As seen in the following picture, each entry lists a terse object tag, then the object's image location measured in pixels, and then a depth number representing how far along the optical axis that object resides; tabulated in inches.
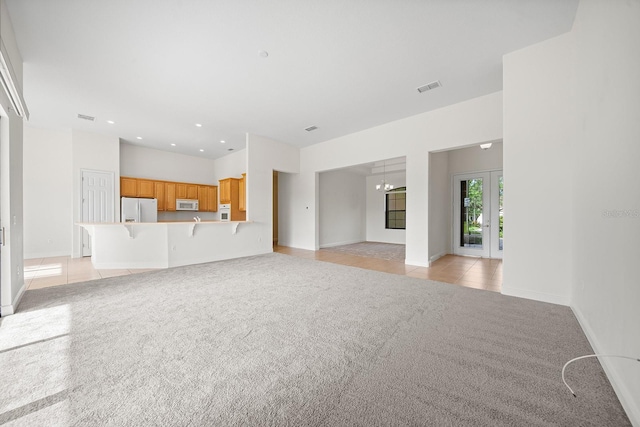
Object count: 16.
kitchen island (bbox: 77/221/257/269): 190.1
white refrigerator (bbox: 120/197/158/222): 266.4
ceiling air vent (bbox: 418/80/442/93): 153.2
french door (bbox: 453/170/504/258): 234.8
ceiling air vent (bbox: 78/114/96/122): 204.5
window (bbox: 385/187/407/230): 353.1
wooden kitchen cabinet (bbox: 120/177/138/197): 274.4
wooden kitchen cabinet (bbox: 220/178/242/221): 302.7
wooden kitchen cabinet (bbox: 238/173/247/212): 296.0
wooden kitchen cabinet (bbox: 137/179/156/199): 286.7
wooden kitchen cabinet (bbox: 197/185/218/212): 344.1
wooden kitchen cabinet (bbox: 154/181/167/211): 300.9
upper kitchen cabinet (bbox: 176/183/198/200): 321.4
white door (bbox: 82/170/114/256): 245.1
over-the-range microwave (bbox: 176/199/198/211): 319.4
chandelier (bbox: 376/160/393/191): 305.7
